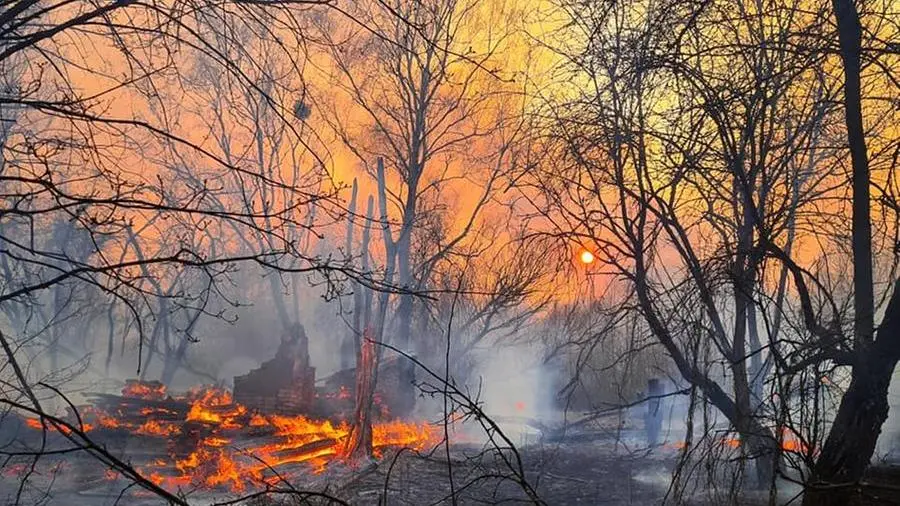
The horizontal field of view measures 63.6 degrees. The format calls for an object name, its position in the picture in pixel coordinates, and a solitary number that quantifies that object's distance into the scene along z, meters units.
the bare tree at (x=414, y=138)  20.86
